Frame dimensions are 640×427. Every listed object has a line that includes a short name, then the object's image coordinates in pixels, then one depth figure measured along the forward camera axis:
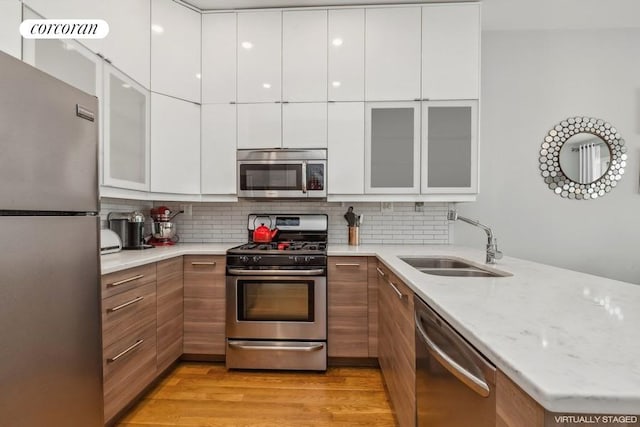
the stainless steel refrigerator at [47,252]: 0.92
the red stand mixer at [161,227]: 2.71
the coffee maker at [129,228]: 2.45
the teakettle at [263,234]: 2.74
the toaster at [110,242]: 2.12
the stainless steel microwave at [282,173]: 2.58
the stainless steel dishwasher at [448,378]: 0.72
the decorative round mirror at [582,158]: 2.84
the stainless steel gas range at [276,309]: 2.30
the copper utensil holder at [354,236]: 2.82
